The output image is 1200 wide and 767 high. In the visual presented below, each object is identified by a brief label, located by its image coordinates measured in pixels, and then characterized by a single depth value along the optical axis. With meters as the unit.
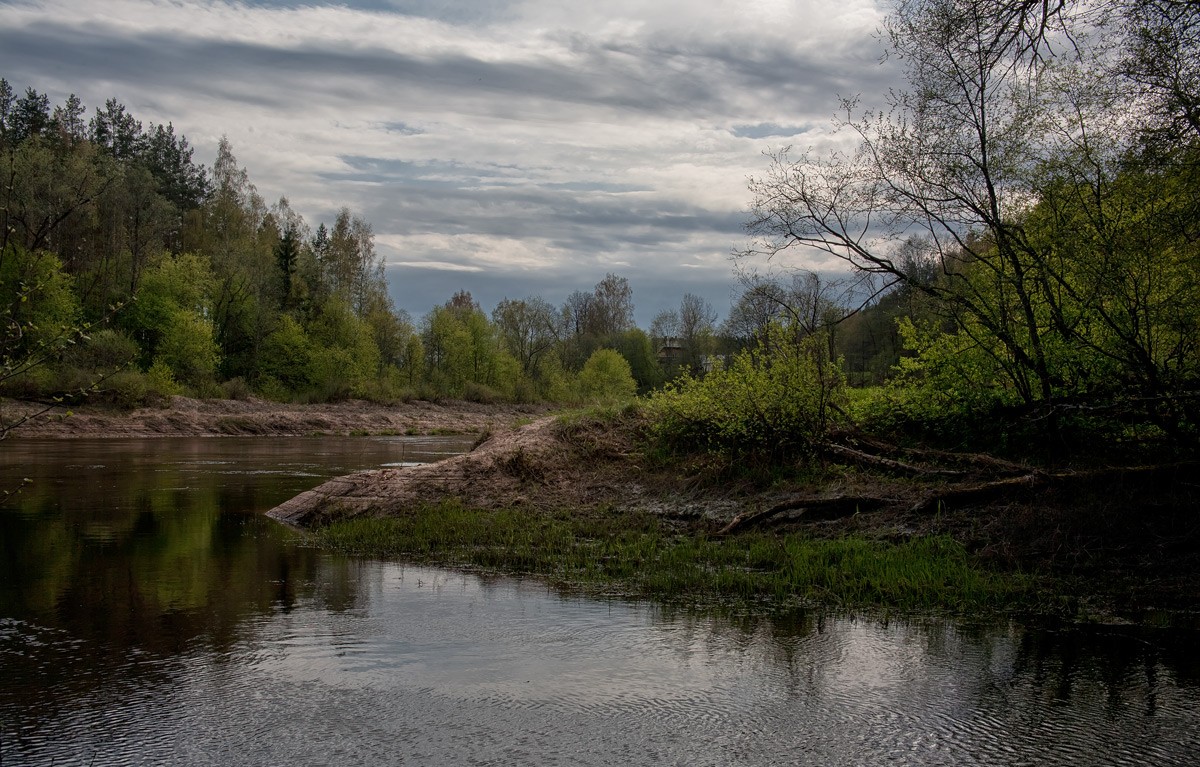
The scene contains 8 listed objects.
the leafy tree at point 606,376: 98.94
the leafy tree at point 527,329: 108.06
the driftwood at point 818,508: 14.03
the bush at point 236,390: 65.00
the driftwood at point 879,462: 15.21
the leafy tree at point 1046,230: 11.73
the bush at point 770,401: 17.23
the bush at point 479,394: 88.44
